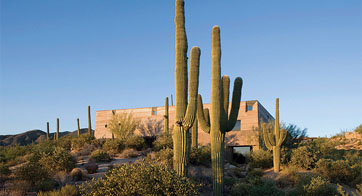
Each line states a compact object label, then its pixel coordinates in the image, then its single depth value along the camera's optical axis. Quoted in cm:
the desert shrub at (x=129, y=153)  2492
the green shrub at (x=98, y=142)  2986
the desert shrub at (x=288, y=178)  1898
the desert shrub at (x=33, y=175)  1528
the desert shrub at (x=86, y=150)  2640
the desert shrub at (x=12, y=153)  2435
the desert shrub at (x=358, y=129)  4048
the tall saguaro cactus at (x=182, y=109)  1245
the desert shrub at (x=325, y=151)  2515
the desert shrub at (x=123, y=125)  3266
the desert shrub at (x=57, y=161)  1816
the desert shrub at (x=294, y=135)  2729
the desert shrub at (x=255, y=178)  1802
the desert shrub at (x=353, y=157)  2384
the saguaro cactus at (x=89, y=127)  3289
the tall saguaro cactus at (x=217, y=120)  1454
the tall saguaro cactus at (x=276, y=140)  2228
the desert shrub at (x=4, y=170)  1762
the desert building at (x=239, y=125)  2869
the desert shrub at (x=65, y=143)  3077
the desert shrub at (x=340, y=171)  2053
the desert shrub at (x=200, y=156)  2231
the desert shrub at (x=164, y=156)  2040
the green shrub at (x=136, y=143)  2789
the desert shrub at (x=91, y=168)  1904
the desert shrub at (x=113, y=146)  2673
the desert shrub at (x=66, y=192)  1291
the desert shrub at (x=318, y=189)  1549
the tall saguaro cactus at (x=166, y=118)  3102
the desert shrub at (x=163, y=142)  2613
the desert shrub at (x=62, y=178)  1591
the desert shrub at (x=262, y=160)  2468
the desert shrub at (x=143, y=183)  1040
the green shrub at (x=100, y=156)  2320
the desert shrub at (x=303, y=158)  2316
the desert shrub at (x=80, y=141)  3012
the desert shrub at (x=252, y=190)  1523
